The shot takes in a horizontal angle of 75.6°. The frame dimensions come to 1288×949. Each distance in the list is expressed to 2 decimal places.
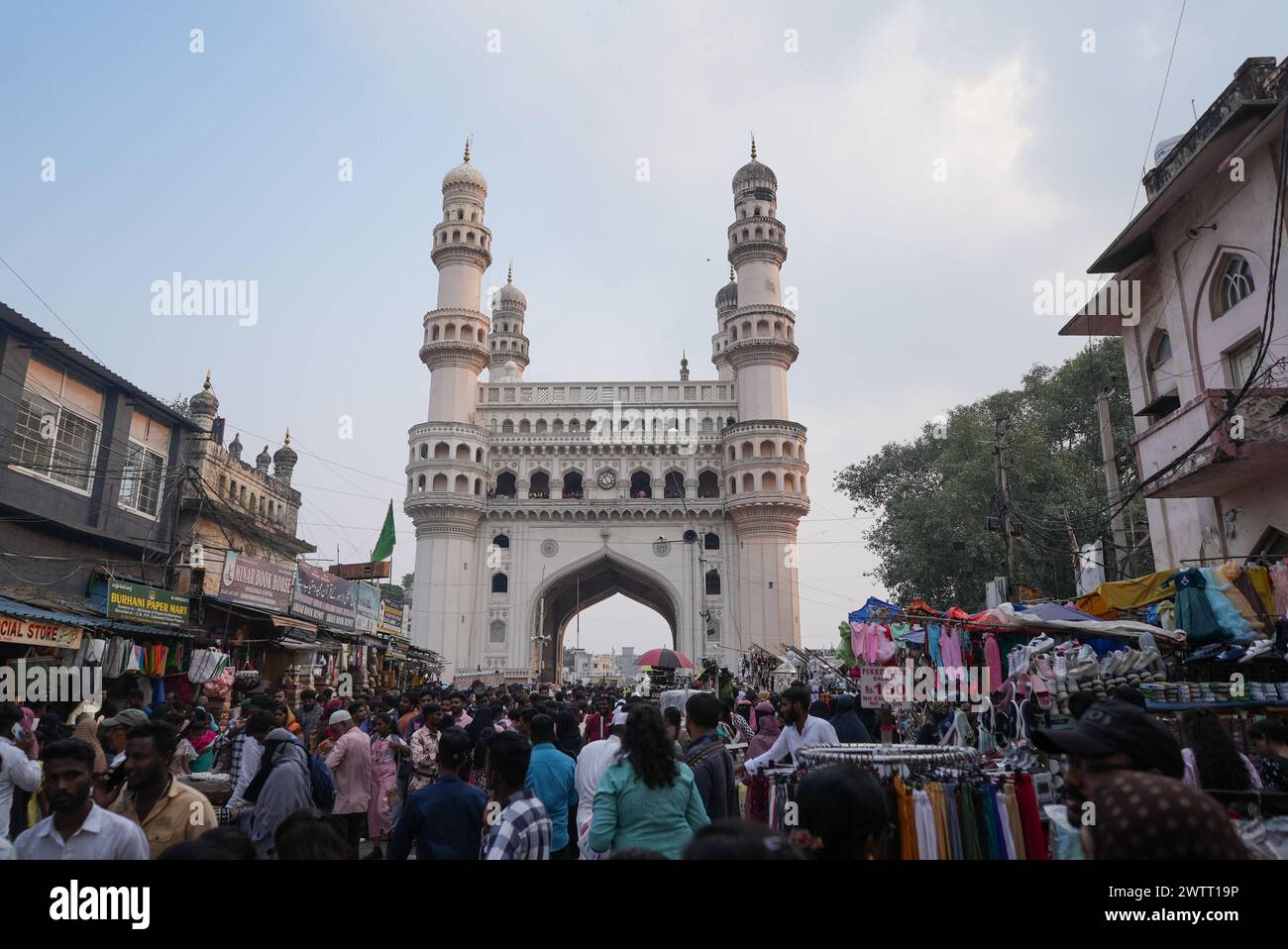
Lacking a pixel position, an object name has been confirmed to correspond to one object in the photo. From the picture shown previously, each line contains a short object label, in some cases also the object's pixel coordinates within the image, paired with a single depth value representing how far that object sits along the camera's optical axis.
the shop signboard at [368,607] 23.25
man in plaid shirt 3.75
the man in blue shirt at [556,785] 5.16
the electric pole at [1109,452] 19.41
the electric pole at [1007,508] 17.52
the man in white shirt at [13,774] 5.16
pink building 11.70
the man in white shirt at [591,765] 5.46
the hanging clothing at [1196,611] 9.48
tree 26.59
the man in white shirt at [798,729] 6.02
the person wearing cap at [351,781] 7.38
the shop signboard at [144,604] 13.80
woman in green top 3.73
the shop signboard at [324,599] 19.21
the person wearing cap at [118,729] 6.04
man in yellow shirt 3.91
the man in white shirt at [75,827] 3.25
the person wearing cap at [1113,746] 2.87
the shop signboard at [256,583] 16.31
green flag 28.48
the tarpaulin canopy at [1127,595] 10.95
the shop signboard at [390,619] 26.14
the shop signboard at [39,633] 11.30
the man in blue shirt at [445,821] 4.25
